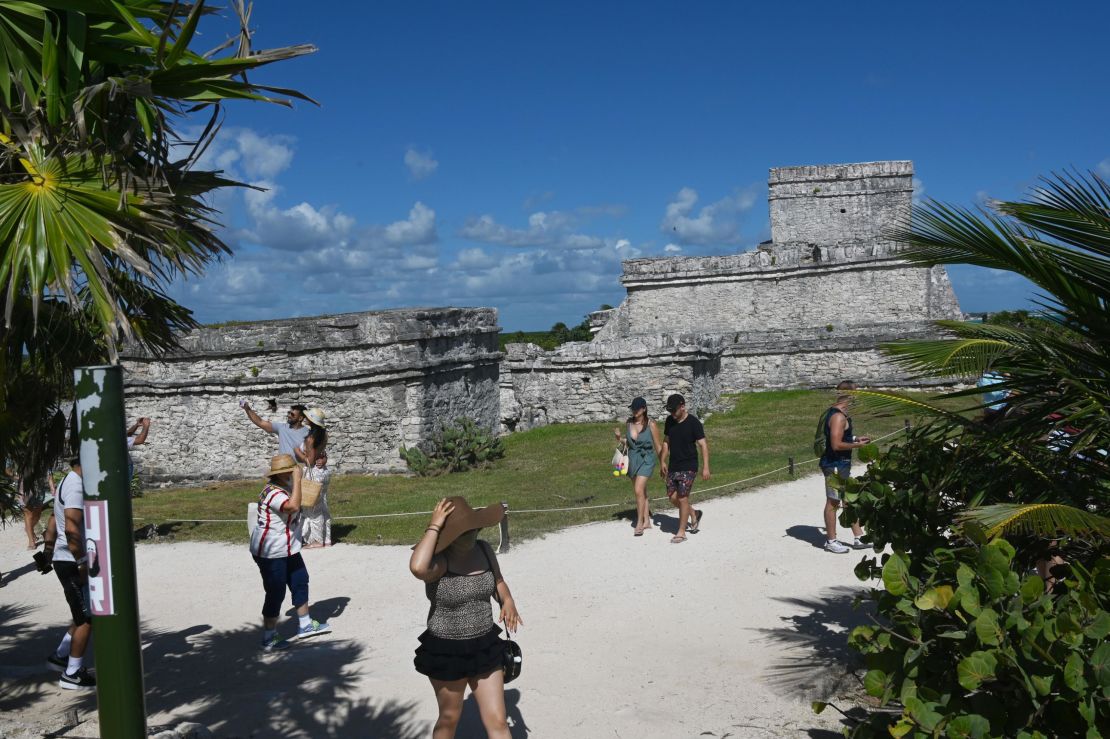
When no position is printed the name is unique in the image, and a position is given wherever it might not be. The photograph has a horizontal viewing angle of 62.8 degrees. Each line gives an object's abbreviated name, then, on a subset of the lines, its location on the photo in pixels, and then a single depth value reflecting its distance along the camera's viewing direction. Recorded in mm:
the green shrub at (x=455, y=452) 14203
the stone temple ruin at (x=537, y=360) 14453
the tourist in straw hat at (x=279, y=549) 7051
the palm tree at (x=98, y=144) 3658
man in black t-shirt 9414
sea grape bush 3525
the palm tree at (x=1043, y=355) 4289
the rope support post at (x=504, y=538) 7411
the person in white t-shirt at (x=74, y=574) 6184
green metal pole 2629
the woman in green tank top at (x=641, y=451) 9719
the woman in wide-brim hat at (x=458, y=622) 4582
